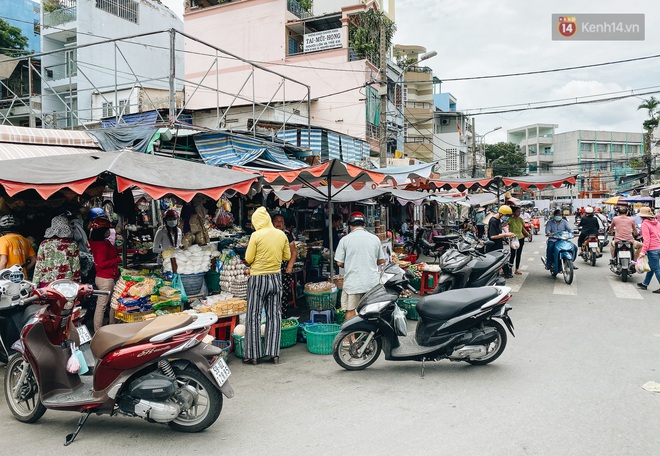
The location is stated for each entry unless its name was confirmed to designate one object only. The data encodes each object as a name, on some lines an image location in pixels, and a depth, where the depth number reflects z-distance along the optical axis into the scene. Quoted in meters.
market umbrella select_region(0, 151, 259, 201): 5.15
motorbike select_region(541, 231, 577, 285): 10.89
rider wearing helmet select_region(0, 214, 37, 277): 5.70
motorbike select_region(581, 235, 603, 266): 13.93
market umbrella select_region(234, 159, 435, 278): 7.07
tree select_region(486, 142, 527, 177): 52.06
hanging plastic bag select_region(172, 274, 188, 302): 6.66
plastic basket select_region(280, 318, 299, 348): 6.51
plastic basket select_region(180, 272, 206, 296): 6.87
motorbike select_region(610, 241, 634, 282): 10.98
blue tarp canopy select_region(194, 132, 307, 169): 11.30
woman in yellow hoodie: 5.65
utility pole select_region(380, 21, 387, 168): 15.29
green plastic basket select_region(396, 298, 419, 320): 7.85
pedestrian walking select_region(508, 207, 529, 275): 11.98
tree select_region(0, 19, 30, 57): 25.12
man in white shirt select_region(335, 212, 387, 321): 6.08
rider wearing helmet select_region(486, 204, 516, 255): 10.73
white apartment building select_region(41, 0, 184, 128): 24.16
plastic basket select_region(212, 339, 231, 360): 5.70
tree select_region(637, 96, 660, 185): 34.17
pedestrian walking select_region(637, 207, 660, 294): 9.52
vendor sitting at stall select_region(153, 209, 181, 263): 7.93
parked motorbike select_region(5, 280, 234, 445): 3.64
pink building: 23.36
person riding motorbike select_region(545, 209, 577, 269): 11.26
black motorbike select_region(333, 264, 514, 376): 5.25
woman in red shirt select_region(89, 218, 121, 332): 6.17
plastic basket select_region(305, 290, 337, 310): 7.39
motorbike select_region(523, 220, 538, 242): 24.80
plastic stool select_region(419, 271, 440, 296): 9.80
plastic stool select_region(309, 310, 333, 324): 7.12
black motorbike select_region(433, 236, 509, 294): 7.23
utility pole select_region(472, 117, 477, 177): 28.50
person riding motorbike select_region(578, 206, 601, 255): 13.76
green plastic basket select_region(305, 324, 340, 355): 6.17
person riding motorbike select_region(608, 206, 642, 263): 11.27
